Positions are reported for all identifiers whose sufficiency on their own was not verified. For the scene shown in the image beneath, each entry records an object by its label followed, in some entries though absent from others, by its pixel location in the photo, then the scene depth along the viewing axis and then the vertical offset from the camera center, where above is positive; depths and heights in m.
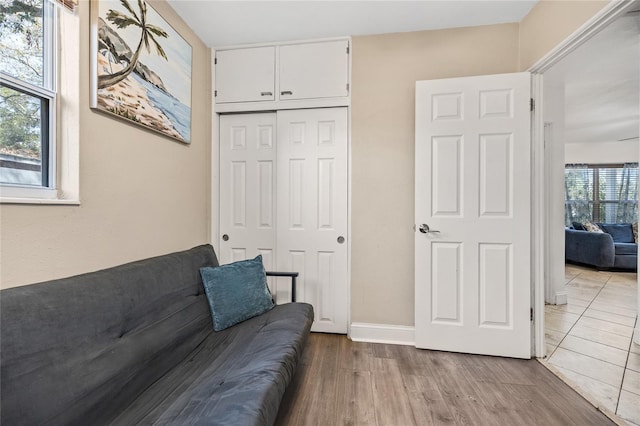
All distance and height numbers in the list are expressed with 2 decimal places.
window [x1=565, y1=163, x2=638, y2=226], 5.71 +0.41
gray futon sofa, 0.85 -0.58
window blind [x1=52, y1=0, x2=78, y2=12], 1.25 +0.95
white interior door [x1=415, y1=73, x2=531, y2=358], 2.02 -0.02
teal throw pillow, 1.70 -0.52
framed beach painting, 1.43 +0.87
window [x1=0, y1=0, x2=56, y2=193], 1.12 +0.50
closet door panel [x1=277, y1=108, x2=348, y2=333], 2.40 +0.03
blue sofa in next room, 4.63 -0.60
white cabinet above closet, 2.36 +1.18
